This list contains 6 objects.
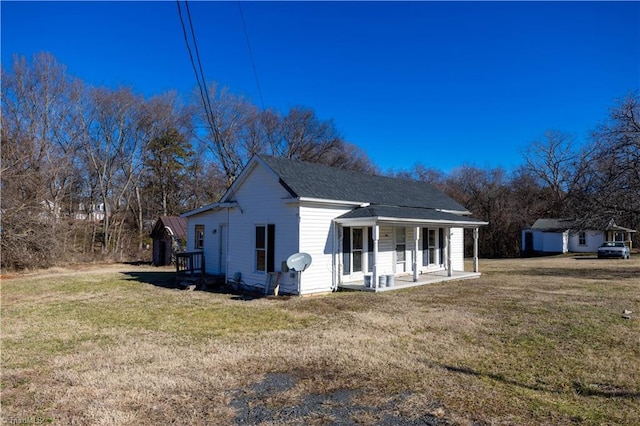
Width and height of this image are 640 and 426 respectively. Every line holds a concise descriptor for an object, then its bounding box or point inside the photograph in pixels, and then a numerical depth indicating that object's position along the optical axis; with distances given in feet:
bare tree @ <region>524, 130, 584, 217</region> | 141.69
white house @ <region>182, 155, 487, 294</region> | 40.42
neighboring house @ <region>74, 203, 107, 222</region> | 102.77
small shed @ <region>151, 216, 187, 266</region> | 77.05
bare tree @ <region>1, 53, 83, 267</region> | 61.31
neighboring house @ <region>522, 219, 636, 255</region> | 122.11
